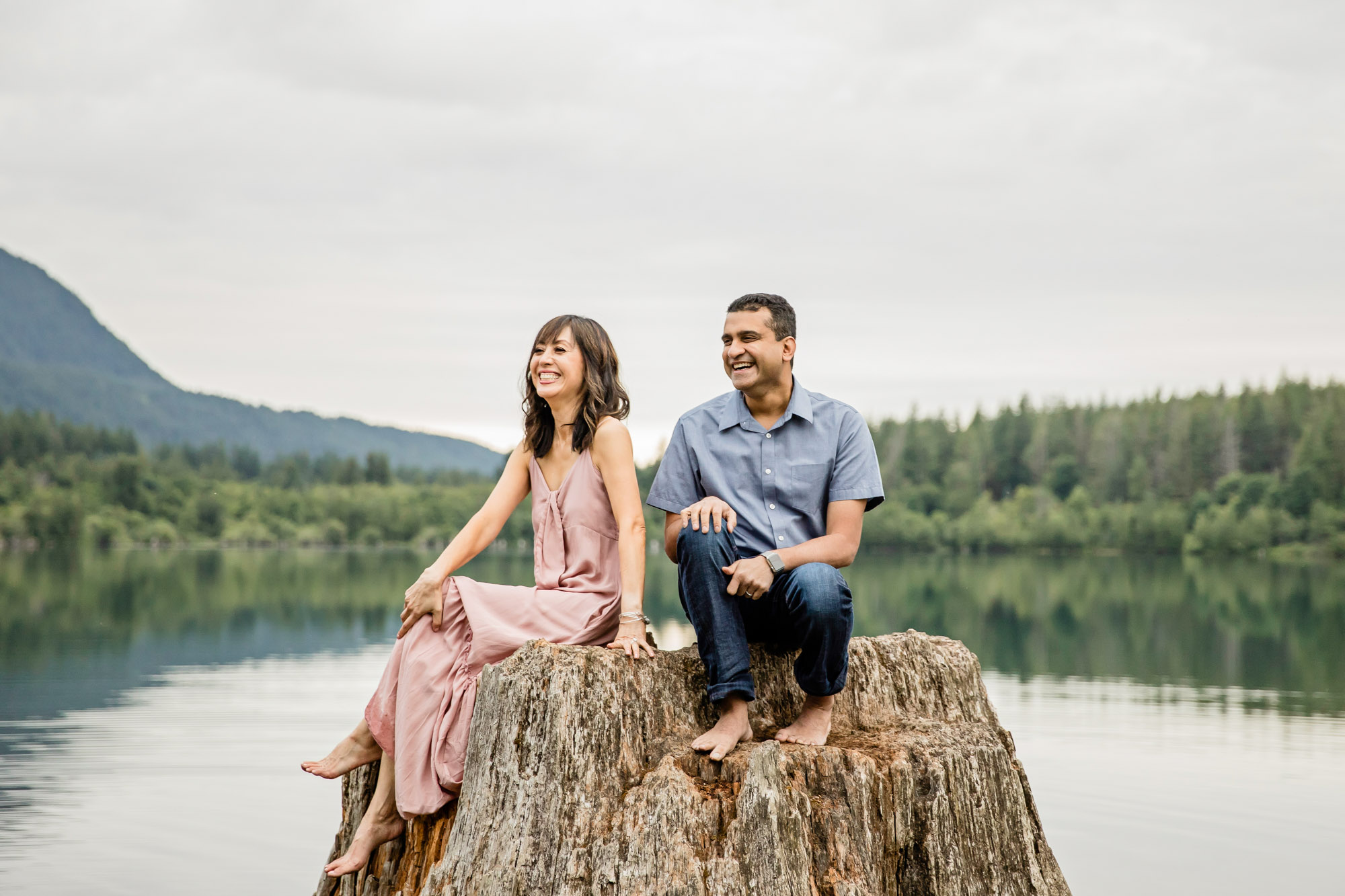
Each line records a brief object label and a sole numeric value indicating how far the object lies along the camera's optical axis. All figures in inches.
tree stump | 173.0
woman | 198.8
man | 187.2
